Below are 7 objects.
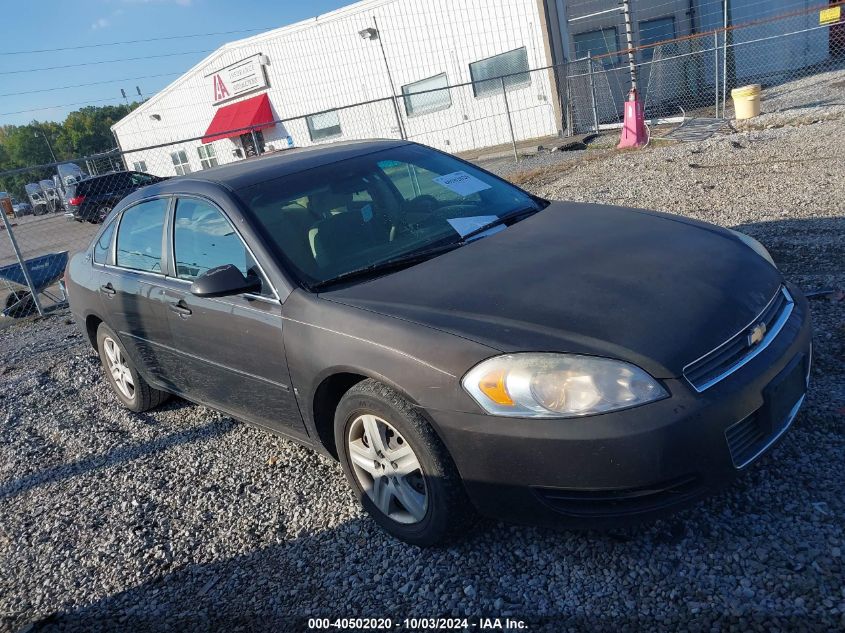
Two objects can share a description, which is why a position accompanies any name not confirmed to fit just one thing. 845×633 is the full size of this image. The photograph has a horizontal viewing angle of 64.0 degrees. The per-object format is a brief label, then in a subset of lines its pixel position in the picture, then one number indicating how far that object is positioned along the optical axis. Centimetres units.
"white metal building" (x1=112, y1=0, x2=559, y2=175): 1811
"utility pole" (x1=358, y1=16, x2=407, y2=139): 2041
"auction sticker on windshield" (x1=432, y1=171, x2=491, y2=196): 400
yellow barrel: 1293
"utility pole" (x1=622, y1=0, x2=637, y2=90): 1304
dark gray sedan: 238
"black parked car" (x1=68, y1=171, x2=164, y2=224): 1880
